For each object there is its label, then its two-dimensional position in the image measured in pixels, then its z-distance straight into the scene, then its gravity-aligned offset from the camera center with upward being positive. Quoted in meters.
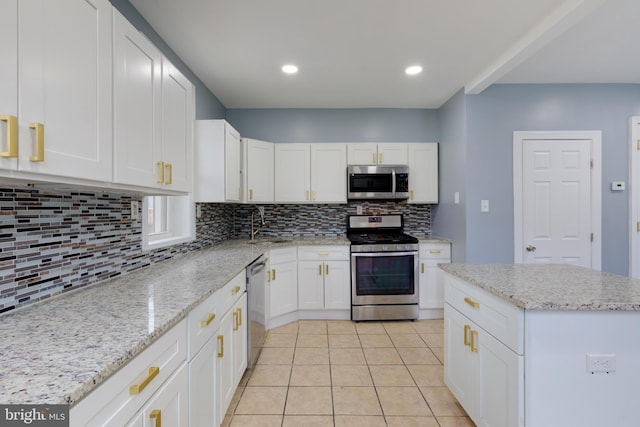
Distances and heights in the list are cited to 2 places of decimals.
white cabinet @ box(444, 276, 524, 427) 1.26 -0.71
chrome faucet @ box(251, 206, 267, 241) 3.70 -0.04
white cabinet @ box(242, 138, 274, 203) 3.25 +0.47
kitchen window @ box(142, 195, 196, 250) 2.43 -0.05
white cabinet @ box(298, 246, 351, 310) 3.36 -0.71
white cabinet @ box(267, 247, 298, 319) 3.11 -0.73
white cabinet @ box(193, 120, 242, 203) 2.64 +0.45
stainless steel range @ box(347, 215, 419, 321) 3.32 -0.74
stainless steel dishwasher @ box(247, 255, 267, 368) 2.20 -0.74
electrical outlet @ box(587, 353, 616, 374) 1.21 -0.60
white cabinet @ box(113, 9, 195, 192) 1.19 +0.45
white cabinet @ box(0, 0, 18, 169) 0.74 +0.32
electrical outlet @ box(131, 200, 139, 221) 1.89 +0.02
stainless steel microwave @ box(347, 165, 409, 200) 3.54 +0.37
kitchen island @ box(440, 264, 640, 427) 1.20 -0.58
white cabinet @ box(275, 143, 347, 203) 3.61 +0.51
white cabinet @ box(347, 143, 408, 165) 3.61 +0.71
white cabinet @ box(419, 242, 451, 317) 3.39 -0.72
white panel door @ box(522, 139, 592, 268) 3.03 +0.15
